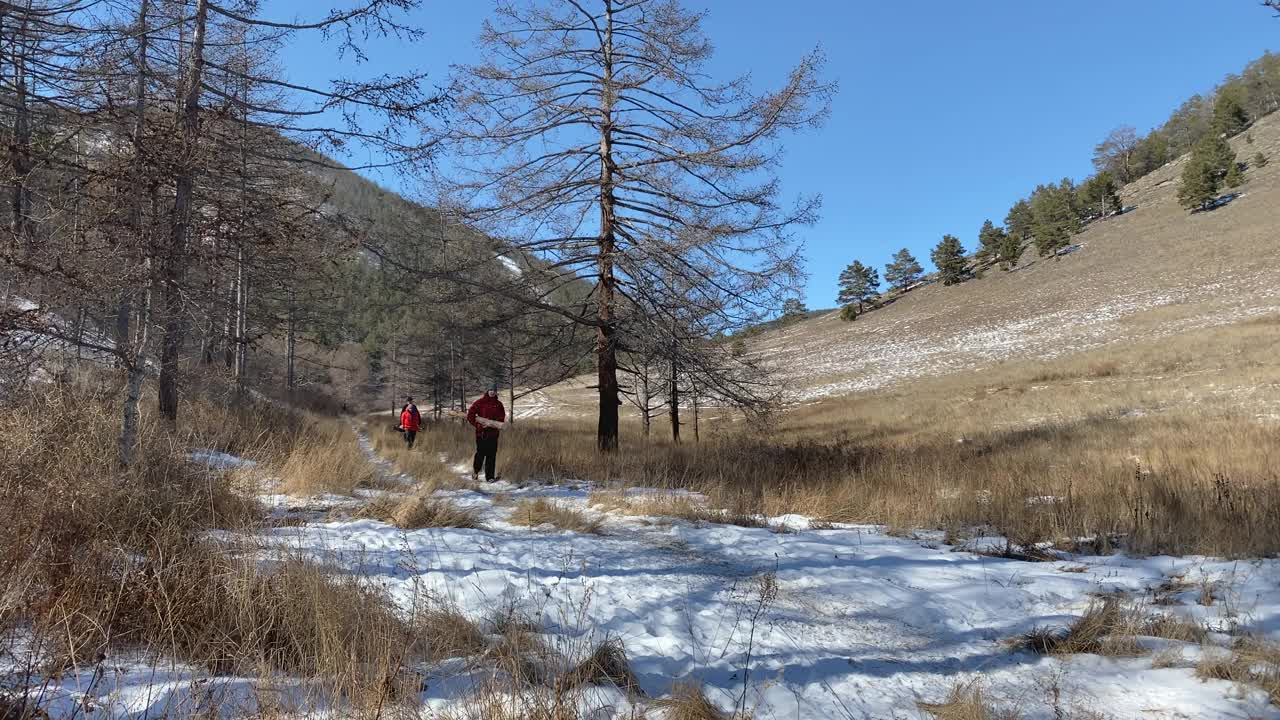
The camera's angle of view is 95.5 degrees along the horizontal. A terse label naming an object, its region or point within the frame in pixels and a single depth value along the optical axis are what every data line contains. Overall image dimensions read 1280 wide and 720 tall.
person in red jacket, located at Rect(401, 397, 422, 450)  15.02
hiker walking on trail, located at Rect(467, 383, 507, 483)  8.46
